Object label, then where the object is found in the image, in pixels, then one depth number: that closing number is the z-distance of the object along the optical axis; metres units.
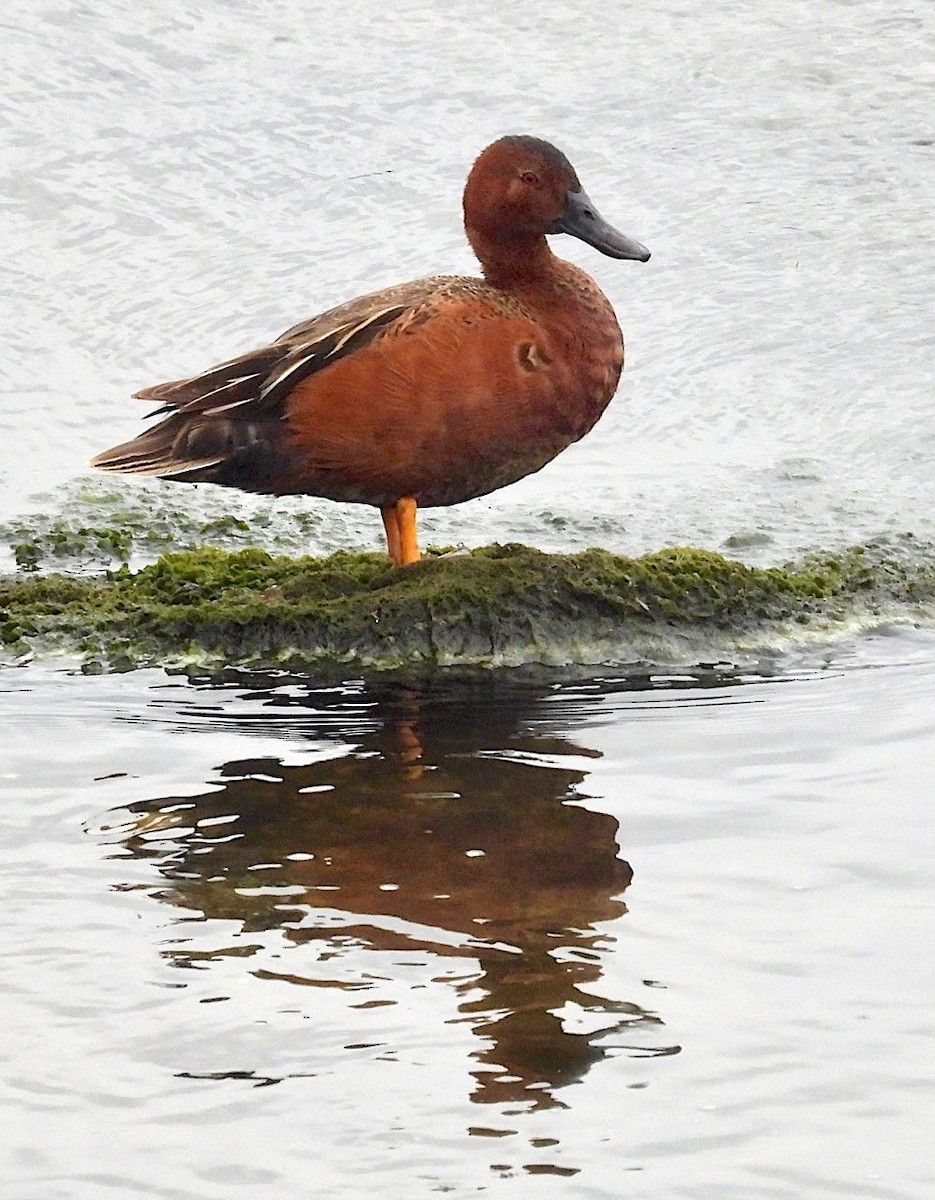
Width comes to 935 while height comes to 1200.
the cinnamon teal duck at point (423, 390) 12.45
